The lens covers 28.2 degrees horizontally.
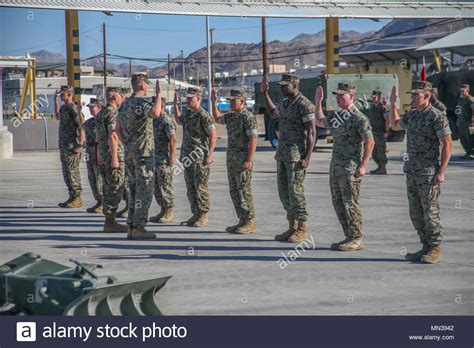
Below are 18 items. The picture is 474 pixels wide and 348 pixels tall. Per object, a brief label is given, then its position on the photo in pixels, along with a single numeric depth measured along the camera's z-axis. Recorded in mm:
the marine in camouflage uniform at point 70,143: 15810
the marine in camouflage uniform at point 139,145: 11625
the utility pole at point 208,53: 54659
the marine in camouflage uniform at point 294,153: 11539
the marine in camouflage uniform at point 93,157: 14750
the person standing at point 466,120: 25005
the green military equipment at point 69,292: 6648
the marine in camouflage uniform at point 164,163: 13664
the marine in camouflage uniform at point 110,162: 12906
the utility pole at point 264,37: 55800
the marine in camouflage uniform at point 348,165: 10812
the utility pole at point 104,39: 96481
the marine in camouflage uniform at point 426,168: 9859
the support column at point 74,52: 31078
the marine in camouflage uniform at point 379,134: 21328
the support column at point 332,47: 37438
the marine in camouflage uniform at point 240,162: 12492
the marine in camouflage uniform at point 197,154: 13250
